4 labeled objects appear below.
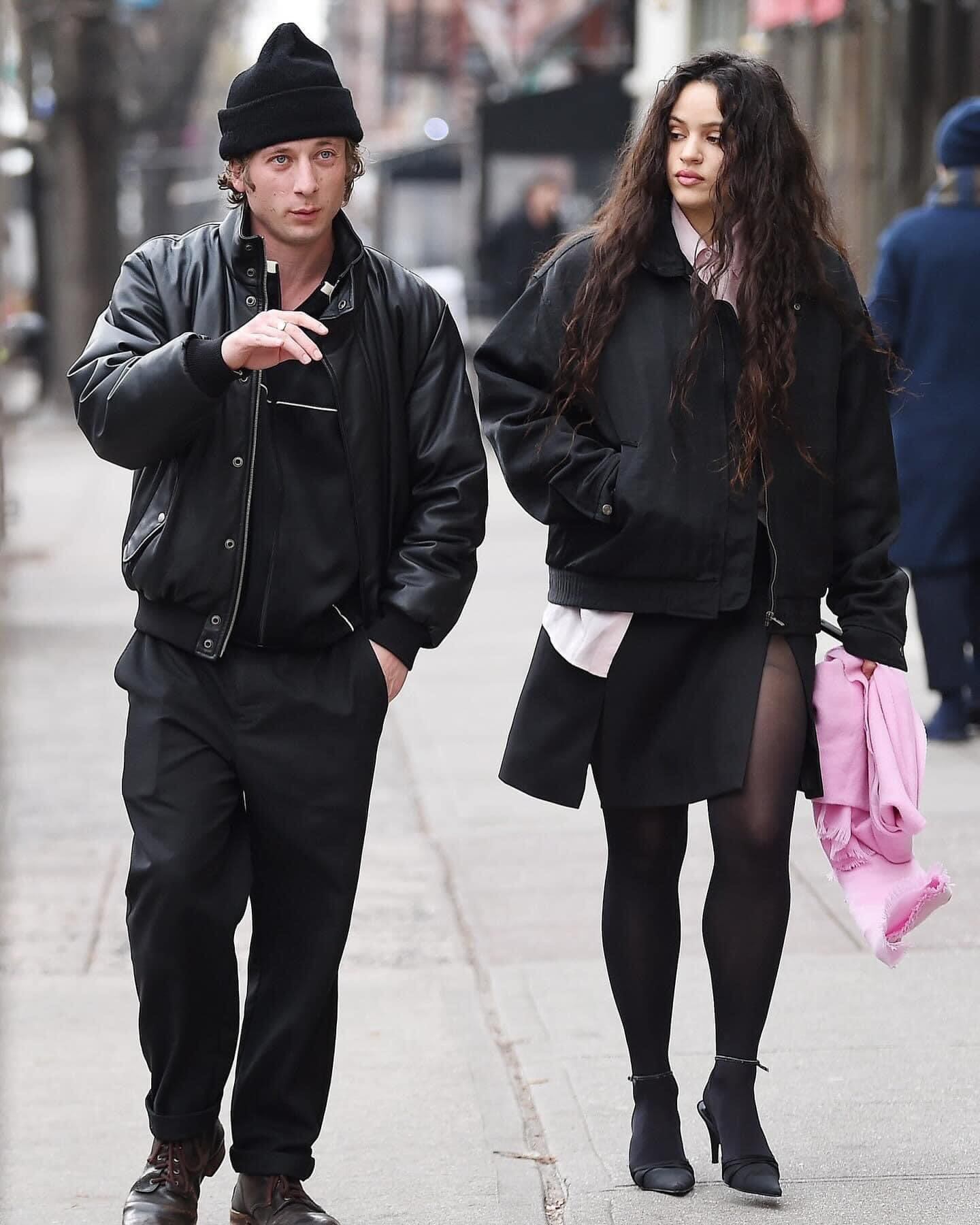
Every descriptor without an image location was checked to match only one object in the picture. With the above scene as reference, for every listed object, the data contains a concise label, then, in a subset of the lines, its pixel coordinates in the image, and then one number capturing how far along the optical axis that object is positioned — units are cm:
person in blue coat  1426
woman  767
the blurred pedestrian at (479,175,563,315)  3947
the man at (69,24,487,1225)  719
